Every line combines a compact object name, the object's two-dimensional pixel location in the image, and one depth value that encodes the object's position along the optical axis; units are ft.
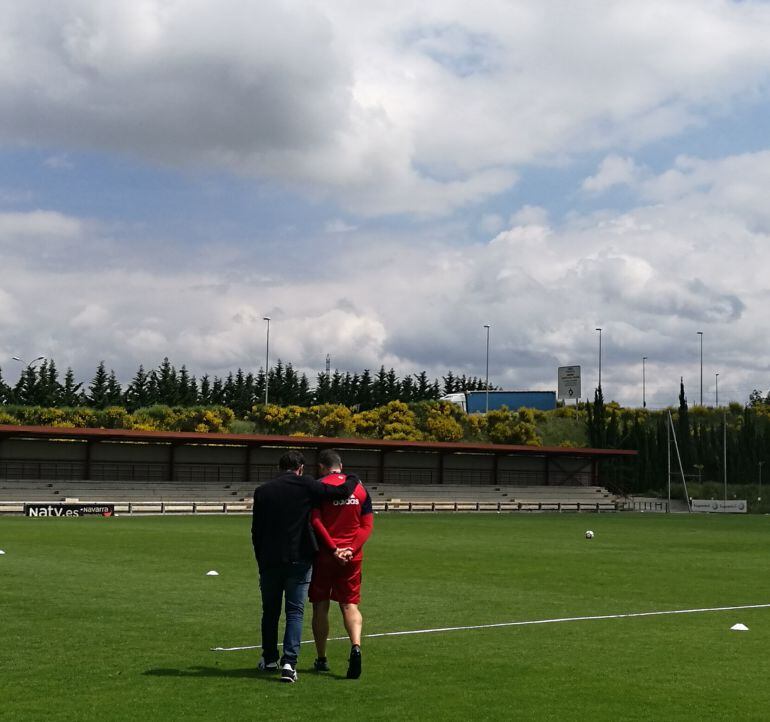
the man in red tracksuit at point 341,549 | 33.06
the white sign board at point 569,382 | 480.64
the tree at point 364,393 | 523.70
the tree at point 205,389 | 504.02
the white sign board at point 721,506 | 289.33
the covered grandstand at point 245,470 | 220.64
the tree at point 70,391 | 425.69
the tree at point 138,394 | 452.76
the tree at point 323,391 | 529.86
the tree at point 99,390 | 434.30
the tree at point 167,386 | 456.98
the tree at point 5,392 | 406.21
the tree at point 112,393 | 440.45
